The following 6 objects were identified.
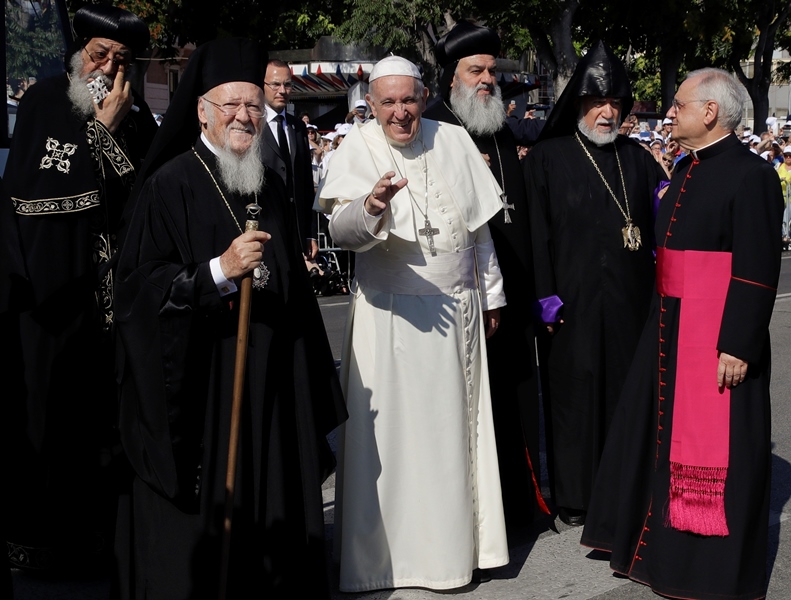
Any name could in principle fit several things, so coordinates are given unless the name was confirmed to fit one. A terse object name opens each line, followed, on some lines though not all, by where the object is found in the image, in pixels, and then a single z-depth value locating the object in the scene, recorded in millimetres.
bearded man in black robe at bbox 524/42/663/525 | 5535
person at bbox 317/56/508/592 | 4715
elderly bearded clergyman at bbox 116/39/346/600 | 3961
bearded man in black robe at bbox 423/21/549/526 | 5414
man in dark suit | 8188
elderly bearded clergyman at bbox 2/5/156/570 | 4773
